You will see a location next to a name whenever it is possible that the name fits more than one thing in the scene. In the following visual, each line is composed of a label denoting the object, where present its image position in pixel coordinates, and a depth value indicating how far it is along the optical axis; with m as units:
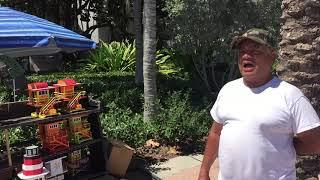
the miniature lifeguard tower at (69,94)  3.38
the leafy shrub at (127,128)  4.32
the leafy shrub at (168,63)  8.58
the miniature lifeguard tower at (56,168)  3.27
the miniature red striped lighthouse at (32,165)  2.98
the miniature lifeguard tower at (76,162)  3.54
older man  1.71
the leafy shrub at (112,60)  9.46
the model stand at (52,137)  3.35
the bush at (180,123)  4.48
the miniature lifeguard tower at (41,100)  3.23
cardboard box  3.65
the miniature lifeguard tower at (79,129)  3.48
